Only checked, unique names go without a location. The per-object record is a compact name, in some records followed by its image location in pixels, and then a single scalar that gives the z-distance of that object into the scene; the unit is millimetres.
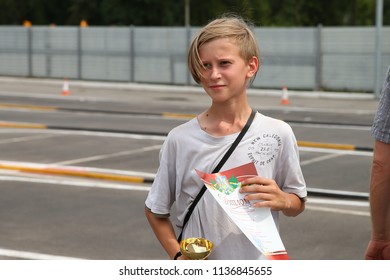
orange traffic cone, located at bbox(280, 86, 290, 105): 28619
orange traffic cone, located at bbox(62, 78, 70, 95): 32300
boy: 3451
